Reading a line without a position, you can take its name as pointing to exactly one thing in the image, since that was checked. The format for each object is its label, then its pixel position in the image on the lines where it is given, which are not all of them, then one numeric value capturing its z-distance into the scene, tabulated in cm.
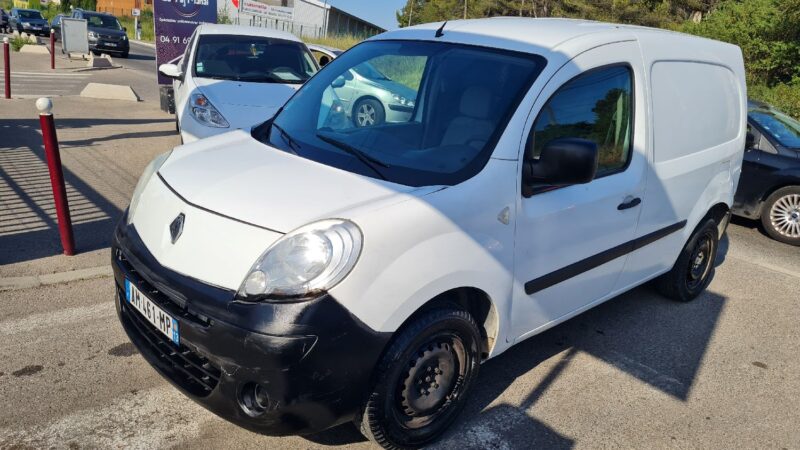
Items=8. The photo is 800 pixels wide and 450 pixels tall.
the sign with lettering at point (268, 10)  3497
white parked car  672
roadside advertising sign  1174
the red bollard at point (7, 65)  1169
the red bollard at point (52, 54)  1908
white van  244
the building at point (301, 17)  3538
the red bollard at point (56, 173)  436
